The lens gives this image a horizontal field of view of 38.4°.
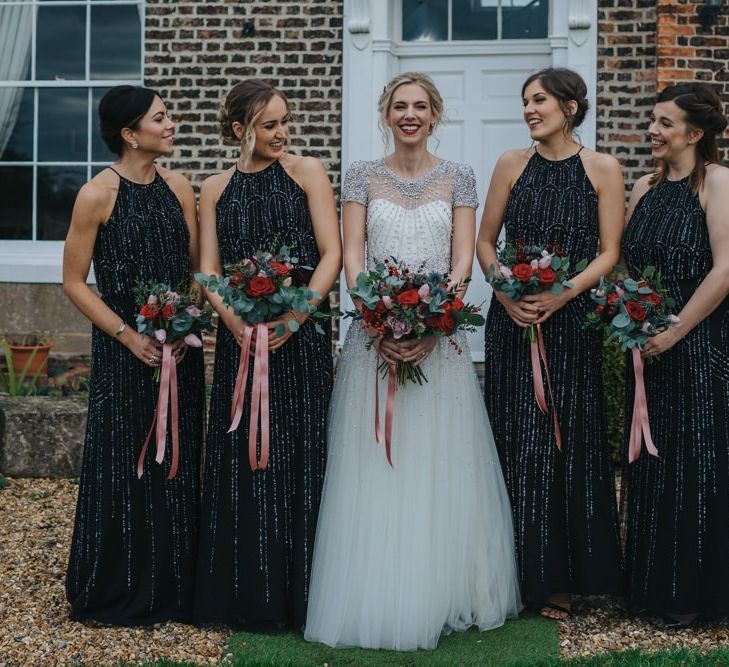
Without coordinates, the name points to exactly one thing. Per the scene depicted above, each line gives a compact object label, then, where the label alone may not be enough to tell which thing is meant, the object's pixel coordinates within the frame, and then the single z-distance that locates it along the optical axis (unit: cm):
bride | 404
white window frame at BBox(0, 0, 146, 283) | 885
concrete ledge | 682
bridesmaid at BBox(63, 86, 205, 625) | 424
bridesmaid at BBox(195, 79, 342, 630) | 418
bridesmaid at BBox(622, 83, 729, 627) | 416
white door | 861
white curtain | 905
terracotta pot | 859
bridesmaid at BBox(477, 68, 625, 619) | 427
